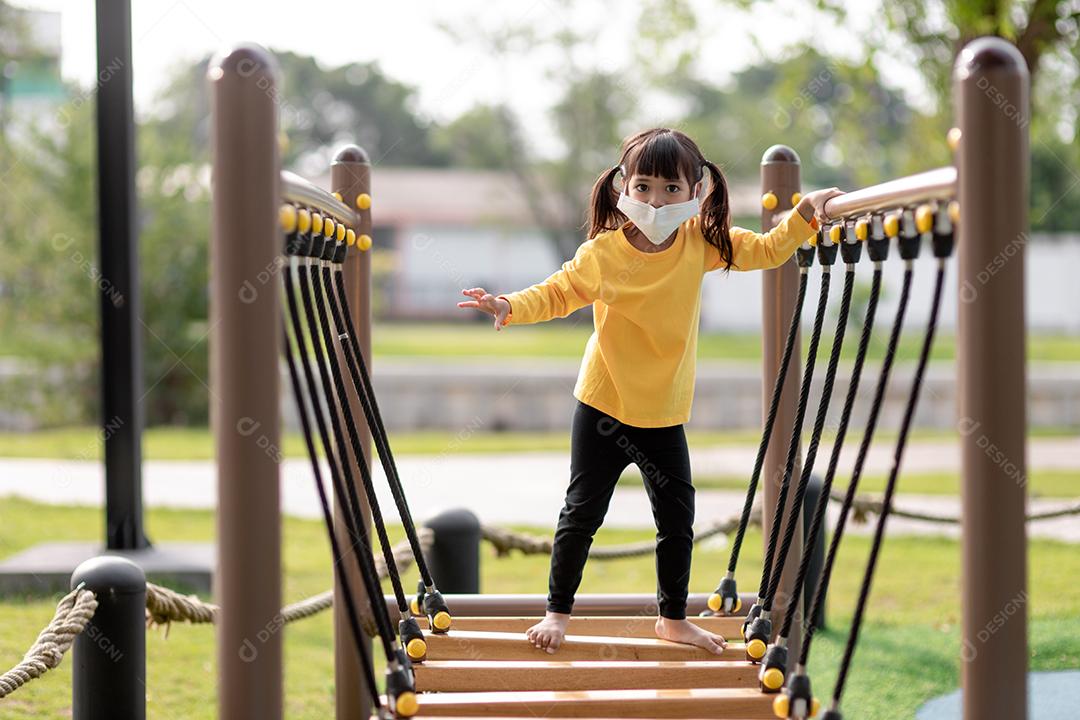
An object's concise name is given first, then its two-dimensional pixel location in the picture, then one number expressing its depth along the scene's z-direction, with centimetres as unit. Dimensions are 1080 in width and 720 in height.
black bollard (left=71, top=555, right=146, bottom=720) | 241
